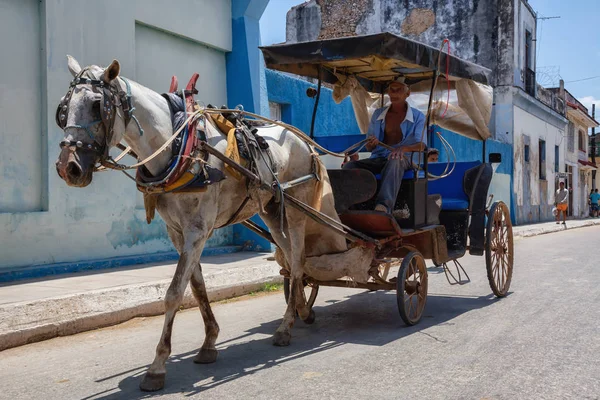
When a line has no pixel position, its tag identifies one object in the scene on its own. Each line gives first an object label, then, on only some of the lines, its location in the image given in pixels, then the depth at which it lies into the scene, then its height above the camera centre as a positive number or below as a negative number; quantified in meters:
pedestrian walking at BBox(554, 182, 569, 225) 22.77 -0.20
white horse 3.74 +0.06
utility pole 42.53 +2.66
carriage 5.70 +0.10
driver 5.83 +0.53
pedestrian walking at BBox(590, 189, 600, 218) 36.19 -0.45
